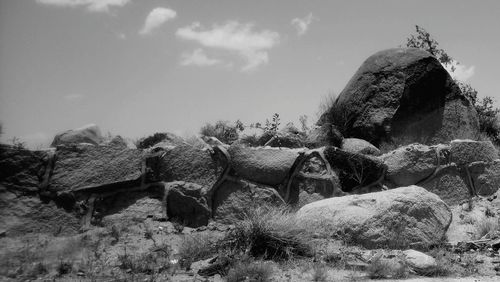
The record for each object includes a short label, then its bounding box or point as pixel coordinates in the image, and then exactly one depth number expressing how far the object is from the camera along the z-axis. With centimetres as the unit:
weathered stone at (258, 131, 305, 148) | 784
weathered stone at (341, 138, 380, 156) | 830
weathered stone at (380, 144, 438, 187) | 761
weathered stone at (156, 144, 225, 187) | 616
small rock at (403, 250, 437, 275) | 489
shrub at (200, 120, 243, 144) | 876
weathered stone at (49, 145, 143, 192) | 562
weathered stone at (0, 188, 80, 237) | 520
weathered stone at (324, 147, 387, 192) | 718
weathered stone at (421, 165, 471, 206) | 785
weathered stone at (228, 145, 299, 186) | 646
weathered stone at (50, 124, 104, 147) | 824
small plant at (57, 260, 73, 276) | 447
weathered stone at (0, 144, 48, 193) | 537
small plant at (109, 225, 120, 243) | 534
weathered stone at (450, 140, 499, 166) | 811
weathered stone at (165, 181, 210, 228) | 602
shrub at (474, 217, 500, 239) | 652
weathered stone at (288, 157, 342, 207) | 668
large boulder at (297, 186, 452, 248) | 570
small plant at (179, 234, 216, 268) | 495
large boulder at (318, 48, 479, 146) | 930
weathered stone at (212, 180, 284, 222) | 625
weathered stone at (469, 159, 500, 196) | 816
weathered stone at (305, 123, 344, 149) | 859
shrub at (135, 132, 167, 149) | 720
